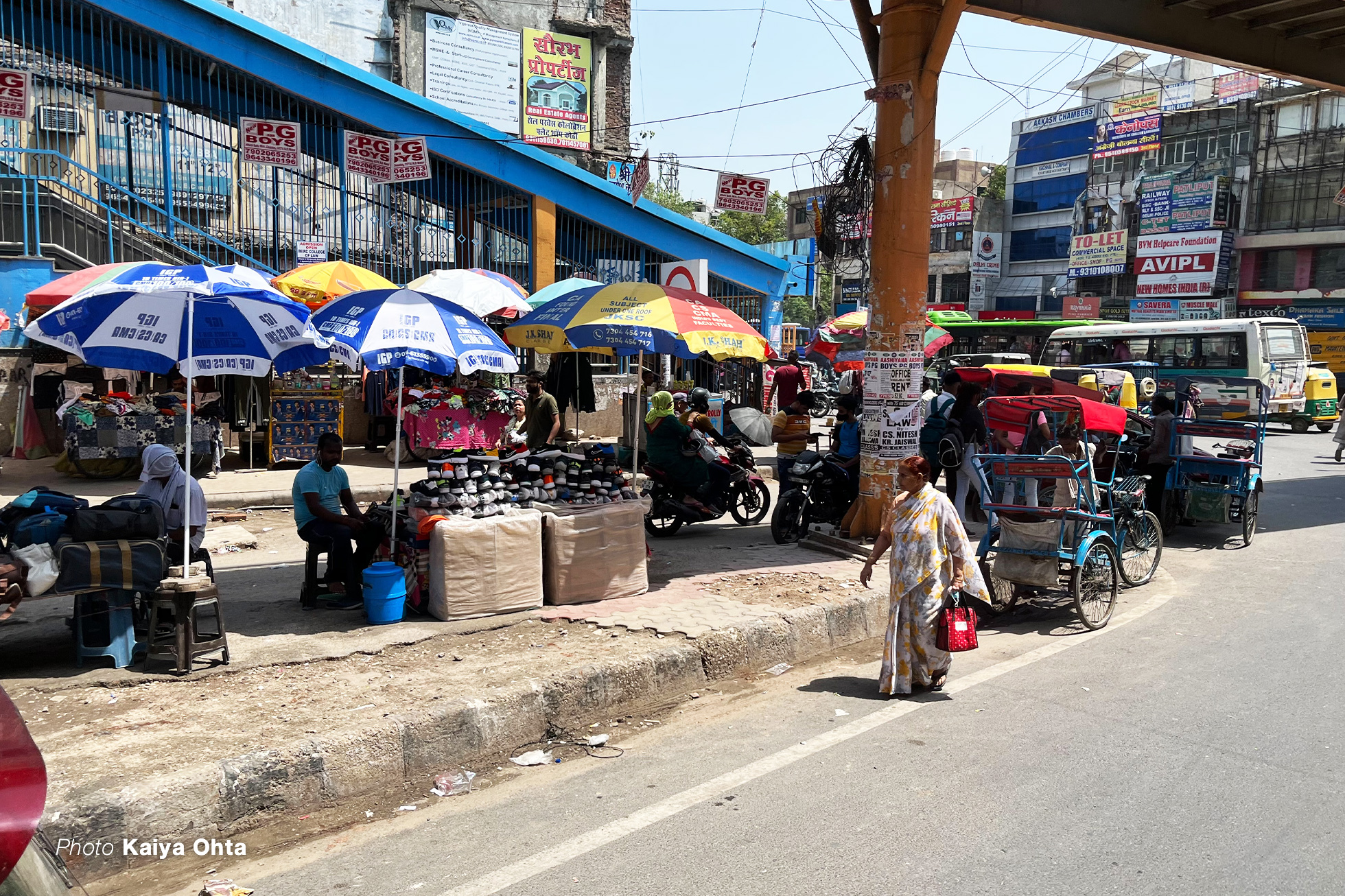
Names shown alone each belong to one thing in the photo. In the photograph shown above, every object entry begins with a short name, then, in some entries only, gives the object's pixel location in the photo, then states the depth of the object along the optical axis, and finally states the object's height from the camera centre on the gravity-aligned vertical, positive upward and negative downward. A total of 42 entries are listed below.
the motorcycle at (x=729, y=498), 10.22 -1.47
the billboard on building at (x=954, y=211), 53.00 +9.74
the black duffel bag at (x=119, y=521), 5.44 -1.00
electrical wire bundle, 9.66 +1.92
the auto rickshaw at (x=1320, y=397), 23.94 -0.17
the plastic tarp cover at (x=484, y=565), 6.54 -1.45
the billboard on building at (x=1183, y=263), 37.97 +5.23
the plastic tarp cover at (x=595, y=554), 7.07 -1.46
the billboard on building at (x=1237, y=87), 37.53 +12.44
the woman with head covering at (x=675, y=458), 10.10 -0.95
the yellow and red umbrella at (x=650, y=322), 7.55 +0.40
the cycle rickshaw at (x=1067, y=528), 7.07 -1.17
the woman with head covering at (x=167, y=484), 6.24 -0.87
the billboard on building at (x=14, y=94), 12.49 +3.52
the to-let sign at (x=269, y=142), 14.20 +3.39
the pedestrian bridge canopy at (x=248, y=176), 14.13 +3.34
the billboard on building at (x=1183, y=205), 37.97 +7.72
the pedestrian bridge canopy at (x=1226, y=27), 10.57 +4.67
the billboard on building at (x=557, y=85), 32.22 +10.07
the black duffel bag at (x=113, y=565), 5.27 -1.24
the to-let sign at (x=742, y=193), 16.17 +3.18
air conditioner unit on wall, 14.94 +4.18
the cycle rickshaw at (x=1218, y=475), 10.09 -0.99
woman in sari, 5.63 -1.22
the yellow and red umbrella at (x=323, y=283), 12.89 +1.13
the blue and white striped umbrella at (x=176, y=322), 5.81 +0.23
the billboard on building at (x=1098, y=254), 42.66 +6.15
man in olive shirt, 11.68 -0.67
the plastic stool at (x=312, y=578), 6.98 -1.65
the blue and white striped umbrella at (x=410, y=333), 6.45 +0.22
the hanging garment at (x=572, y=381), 14.55 -0.21
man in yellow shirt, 10.97 -0.68
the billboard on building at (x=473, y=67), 30.55 +10.08
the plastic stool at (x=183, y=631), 5.43 -1.63
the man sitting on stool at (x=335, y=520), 6.98 -1.22
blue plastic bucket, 6.49 -1.63
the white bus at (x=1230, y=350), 22.73 +0.96
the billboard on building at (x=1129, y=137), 40.84 +11.35
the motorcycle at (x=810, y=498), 9.73 -1.31
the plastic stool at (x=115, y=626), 5.48 -1.63
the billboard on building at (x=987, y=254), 50.72 +7.01
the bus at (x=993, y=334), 34.69 +1.81
